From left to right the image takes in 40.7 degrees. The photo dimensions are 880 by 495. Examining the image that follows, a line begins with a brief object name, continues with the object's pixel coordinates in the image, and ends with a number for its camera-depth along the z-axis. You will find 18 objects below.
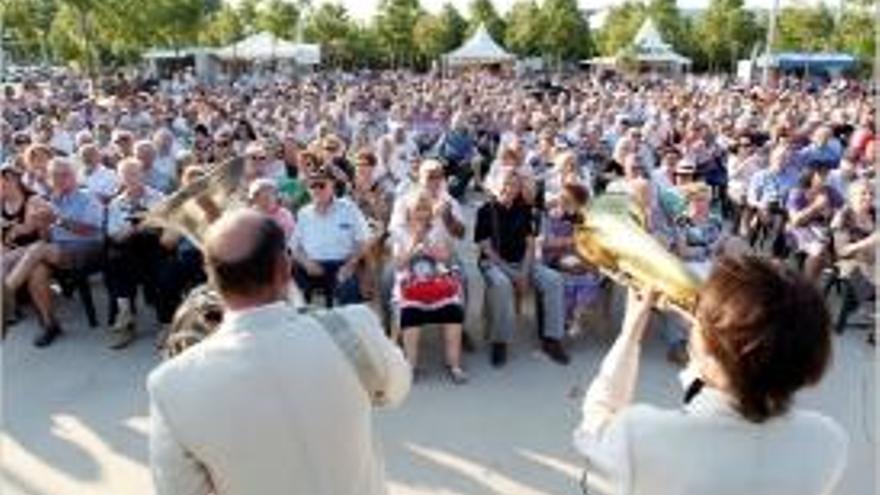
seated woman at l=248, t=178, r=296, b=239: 7.62
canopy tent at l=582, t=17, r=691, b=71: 51.09
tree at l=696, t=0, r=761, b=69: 62.75
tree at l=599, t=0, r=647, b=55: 65.56
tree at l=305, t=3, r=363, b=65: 61.91
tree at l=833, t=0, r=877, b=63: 45.12
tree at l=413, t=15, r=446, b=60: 64.56
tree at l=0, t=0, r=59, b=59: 43.50
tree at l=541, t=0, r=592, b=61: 66.31
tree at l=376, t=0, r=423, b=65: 64.81
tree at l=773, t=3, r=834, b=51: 56.88
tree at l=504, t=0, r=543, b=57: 66.56
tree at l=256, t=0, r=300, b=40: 59.56
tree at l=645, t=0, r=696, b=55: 66.56
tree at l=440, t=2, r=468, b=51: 65.88
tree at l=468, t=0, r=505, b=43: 69.50
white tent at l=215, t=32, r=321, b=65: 45.59
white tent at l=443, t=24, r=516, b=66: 47.62
